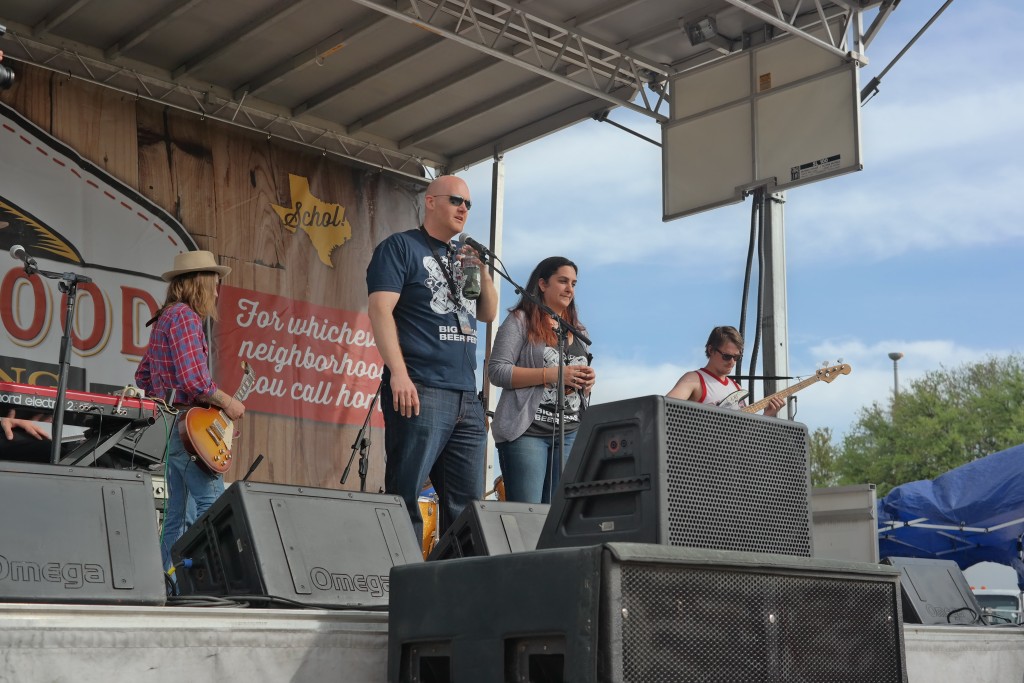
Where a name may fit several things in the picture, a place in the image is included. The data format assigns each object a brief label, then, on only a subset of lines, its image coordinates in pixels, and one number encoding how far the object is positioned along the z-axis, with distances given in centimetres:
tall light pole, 3204
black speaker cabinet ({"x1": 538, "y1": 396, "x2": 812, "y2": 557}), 248
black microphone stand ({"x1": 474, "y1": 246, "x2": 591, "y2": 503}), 391
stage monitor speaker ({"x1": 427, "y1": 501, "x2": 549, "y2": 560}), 322
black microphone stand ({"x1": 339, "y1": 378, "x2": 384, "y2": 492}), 516
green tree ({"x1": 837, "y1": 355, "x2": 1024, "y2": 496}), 2845
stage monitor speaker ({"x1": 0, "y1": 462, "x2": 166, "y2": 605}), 243
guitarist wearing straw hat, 416
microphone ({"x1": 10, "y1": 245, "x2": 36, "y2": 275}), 396
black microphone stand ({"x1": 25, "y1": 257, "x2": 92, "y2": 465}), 388
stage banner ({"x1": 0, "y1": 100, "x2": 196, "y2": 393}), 732
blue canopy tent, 840
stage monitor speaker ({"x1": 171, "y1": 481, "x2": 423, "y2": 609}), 291
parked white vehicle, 1263
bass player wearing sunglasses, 530
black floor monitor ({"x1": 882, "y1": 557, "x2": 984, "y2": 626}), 457
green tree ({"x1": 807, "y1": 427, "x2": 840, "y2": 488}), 3219
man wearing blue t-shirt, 372
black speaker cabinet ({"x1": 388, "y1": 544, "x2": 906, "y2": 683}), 219
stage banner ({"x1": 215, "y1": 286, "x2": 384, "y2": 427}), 841
